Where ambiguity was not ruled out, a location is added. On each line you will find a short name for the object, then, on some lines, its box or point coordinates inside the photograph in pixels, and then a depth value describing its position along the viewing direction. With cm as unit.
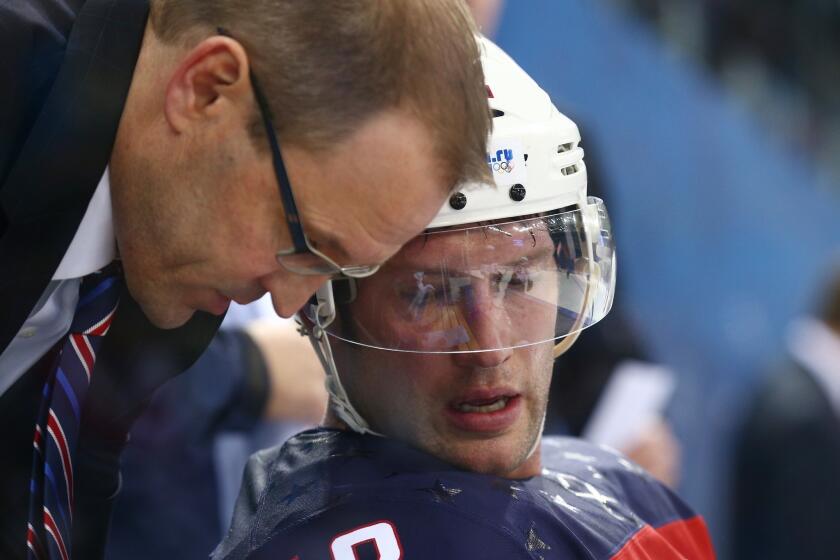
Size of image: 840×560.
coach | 353
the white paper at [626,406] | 741
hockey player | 397
